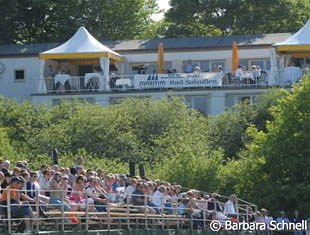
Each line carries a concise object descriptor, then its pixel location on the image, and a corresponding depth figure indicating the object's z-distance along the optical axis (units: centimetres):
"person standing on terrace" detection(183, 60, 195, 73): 6789
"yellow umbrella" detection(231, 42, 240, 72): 6719
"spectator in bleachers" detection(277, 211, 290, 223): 4515
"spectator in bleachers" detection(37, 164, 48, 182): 3183
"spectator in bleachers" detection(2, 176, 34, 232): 2791
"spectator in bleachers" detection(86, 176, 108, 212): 3219
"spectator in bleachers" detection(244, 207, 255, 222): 4225
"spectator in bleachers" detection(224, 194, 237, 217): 4068
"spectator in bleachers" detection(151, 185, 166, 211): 3553
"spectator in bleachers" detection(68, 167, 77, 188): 3344
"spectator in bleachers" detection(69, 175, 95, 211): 3127
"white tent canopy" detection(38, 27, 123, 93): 6951
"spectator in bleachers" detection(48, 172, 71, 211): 3027
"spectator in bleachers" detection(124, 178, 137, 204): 3376
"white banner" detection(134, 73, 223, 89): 6688
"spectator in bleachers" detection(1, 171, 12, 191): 2930
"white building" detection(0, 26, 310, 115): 6706
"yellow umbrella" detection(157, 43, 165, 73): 6956
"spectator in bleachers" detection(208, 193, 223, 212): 3964
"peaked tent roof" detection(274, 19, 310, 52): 6725
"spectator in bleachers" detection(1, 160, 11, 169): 3118
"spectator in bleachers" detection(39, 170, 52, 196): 3147
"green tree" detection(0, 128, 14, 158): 5356
